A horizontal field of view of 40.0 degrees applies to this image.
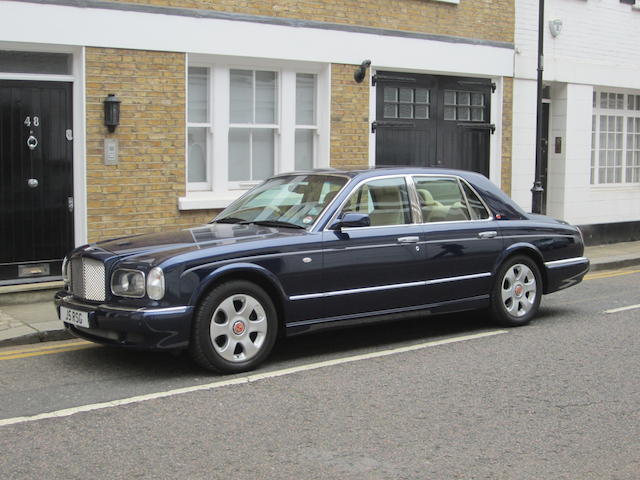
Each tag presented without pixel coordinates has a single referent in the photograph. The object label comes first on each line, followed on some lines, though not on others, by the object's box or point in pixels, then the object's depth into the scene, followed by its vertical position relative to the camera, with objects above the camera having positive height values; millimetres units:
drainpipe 14188 +682
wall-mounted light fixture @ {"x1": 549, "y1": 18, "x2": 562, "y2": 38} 16062 +2734
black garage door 14078 +912
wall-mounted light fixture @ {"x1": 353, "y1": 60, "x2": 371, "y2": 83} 13273 +1570
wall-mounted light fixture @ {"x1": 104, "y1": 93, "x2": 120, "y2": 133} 10789 +790
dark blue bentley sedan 6695 -769
